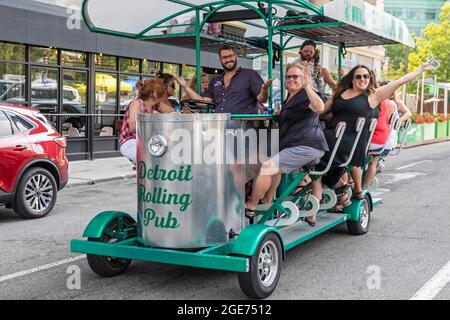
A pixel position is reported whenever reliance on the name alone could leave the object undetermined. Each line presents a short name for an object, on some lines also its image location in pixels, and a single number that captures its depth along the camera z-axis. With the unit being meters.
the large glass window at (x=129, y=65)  17.64
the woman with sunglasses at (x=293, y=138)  5.38
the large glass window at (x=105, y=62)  16.75
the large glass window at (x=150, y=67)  18.52
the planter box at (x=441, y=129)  29.77
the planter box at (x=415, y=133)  24.97
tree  45.97
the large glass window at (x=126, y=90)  17.72
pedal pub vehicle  4.62
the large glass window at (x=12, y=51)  14.13
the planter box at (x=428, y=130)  27.23
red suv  7.83
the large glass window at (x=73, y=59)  15.73
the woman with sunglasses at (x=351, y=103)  6.41
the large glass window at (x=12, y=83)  14.20
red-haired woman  5.66
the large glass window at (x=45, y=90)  14.95
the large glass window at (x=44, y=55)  14.89
